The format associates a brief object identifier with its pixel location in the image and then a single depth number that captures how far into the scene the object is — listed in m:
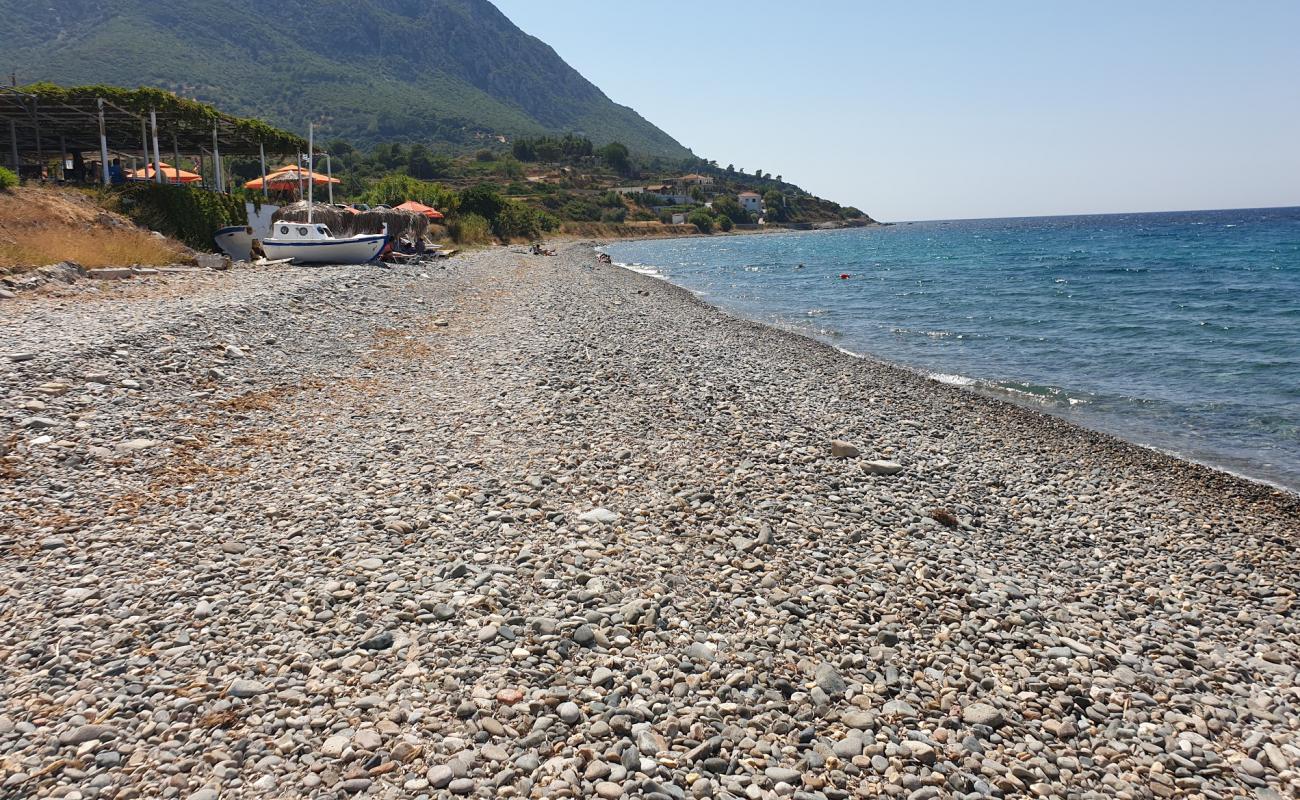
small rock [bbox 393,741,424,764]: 3.90
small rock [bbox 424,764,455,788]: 3.76
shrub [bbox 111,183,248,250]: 24.77
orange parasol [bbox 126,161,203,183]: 40.97
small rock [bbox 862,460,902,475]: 9.40
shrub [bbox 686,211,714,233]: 144.25
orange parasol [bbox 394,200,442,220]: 43.91
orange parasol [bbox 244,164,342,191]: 42.66
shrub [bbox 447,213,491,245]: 61.41
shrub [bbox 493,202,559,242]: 74.83
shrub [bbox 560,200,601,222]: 110.31
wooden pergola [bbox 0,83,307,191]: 24.62
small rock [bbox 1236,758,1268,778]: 4.54
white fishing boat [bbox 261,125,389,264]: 28.16
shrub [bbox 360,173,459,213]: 60.38
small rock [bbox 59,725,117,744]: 3.81
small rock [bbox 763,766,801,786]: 4.03
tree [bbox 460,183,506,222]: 72.88
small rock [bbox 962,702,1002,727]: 4.70
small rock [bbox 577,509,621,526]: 7.08
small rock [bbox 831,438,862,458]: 9.87
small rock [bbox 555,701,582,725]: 4.31
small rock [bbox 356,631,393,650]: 4.80
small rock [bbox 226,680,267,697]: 4.27
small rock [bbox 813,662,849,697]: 4.85
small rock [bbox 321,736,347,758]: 3.88
